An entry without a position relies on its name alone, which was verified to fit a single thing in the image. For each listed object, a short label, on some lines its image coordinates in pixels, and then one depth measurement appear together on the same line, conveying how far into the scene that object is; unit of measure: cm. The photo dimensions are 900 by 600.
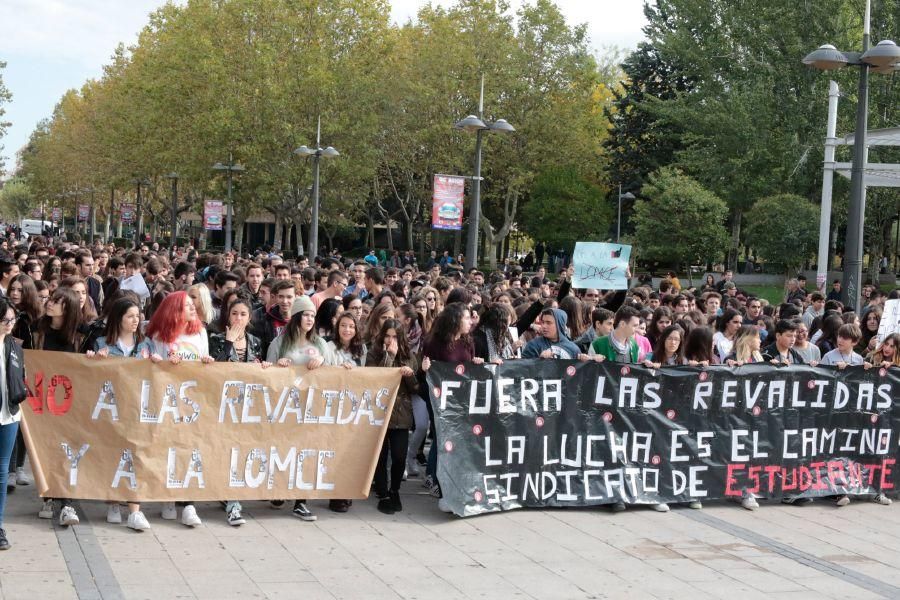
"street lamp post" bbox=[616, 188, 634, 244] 4822
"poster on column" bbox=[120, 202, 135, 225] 6375
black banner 869
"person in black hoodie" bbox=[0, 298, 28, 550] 693
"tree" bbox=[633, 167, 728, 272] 3788
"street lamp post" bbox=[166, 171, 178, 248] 5184
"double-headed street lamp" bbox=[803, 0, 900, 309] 1407
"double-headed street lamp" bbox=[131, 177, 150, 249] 5852
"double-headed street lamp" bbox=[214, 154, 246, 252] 4275
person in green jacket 959
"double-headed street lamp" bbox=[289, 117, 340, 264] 3322
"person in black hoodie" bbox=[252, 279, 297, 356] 970
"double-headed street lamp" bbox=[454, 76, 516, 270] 2309
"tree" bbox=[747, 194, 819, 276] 3728
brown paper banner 773
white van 8761
